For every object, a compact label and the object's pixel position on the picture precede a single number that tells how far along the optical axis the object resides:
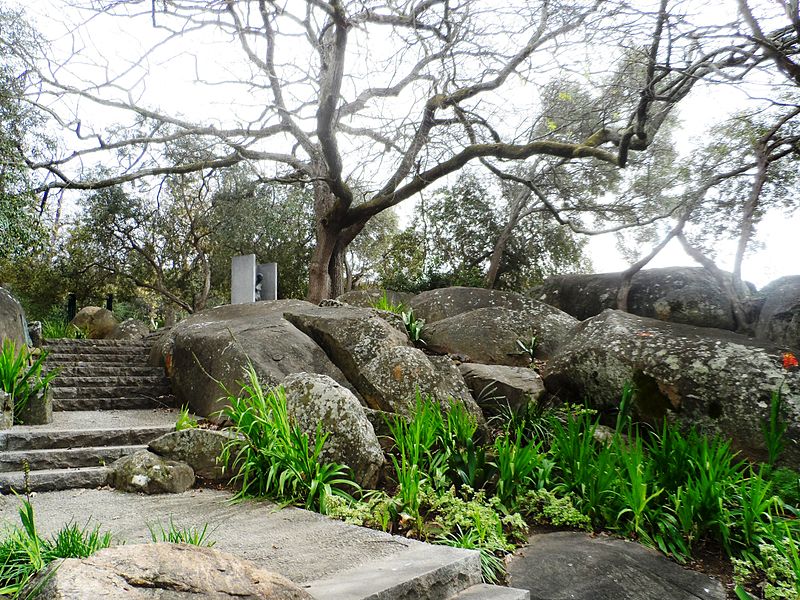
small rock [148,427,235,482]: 4.38
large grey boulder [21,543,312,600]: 1.59
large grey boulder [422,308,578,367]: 8.02
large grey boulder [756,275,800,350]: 6.10
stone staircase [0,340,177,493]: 4.55
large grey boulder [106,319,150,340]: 14.98
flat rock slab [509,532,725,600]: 3.11
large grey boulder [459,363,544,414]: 6.16
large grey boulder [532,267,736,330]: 8.84
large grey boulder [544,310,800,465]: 4.99
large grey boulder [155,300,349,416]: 6.39
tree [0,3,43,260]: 8.57
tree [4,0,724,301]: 6.19
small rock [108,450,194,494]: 4.08
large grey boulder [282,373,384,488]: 4.10
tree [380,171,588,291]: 15.91
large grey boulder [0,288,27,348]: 6.88
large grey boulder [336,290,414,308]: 11.02
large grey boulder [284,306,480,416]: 5.82
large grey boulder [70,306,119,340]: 16.00
